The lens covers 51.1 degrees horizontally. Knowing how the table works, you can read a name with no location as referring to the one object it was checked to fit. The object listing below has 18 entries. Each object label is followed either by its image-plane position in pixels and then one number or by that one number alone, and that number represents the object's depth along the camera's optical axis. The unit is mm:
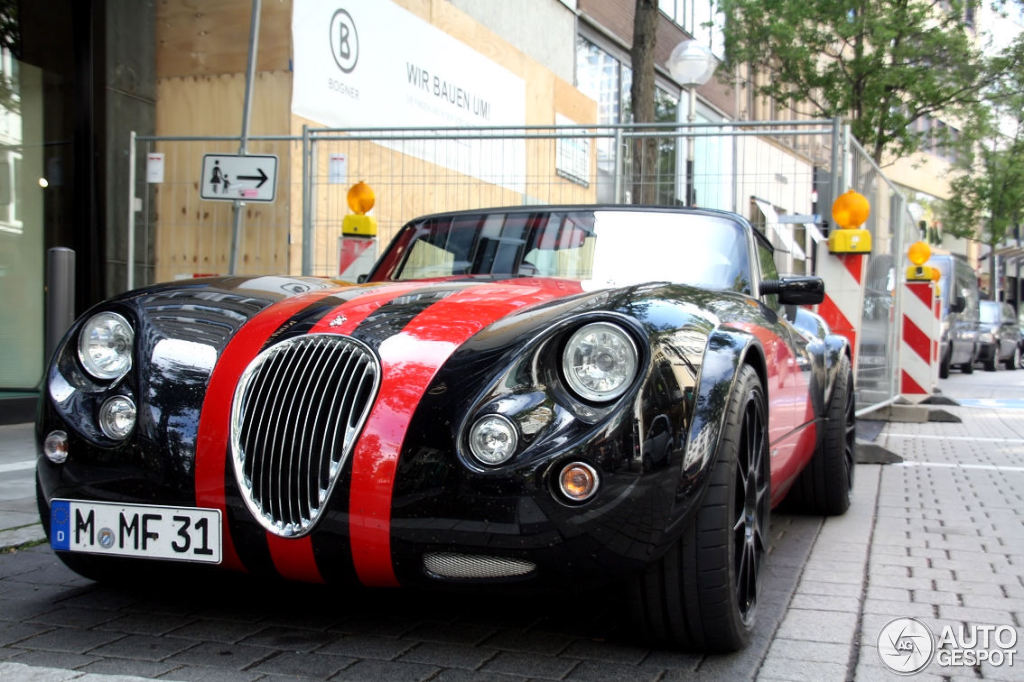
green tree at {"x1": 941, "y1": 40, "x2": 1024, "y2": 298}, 36781
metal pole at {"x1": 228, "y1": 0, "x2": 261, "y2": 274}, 7918
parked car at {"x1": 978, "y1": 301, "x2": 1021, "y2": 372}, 26219
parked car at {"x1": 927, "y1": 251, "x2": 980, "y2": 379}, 22031
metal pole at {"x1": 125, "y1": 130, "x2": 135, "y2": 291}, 9133
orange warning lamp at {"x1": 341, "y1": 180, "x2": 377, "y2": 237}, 7652
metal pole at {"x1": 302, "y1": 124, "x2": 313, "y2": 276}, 8266
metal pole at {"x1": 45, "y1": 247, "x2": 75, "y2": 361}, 4379
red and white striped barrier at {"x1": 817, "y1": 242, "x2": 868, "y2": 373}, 7738
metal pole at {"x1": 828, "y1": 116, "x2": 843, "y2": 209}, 7609
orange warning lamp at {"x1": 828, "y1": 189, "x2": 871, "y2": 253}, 7309
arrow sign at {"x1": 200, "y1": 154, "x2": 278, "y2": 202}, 7859
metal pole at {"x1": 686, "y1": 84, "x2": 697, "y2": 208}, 8023
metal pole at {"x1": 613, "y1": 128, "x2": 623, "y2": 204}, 8367
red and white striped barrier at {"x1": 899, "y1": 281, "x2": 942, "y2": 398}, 10945
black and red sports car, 2475
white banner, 8398
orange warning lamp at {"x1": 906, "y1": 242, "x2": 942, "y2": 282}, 11211
